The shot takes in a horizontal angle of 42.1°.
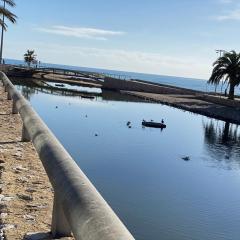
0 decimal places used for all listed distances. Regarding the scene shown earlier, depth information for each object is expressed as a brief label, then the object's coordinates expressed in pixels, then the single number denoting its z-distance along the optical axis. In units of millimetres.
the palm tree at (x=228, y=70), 42951
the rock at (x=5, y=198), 4351
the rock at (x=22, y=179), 5109
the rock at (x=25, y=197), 4452
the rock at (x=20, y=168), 5599
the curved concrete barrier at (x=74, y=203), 2243
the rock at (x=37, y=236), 3417
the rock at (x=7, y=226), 3653
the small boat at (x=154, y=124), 31674
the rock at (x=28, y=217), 3895
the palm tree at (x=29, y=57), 87470
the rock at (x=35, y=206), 4229
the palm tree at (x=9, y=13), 23966
